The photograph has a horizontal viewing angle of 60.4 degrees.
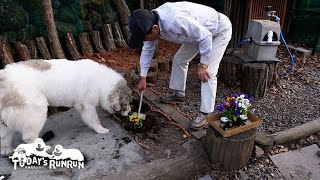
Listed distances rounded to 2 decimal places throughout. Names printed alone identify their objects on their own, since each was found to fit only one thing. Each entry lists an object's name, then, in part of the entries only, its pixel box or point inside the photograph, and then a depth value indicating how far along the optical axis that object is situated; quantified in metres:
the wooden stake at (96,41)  6.30
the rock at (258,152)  3.60
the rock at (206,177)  3.31
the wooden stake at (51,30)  4.43
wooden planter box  3.17
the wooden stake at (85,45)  6.11
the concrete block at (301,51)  7.35
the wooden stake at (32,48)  5.33
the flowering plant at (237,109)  3.28
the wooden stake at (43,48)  5.30
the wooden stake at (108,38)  6.48
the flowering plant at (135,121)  3.81
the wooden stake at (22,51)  5.17
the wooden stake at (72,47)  5.79
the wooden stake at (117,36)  6.66
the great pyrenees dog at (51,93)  2.96
